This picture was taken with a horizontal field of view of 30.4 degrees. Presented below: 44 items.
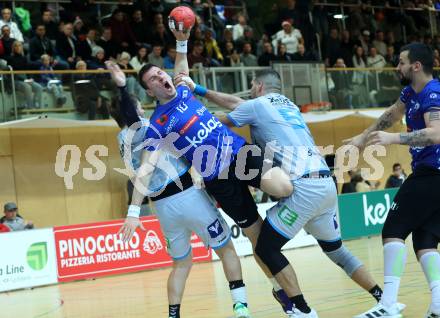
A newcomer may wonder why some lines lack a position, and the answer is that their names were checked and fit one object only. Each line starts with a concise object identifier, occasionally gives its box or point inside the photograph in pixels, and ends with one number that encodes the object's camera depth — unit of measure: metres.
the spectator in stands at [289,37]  23.28
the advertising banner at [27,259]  14.57
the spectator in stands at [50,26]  19.47
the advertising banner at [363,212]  19.52
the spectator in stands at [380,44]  26.86
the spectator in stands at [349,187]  21.72
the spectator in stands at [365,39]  26.41
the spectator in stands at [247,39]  23.08
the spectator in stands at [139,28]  21.03
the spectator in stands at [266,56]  22.22
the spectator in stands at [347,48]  24.95
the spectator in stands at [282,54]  22.59
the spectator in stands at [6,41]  18.00
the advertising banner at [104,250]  15.47
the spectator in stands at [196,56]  20.69
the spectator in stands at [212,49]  21.76
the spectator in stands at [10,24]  18.41
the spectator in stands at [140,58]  20.00
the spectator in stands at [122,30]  20.55
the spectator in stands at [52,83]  17.91
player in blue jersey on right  7.15
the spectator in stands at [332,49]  24.75
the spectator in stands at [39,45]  18.62
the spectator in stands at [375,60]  25.36
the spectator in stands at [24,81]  17.58
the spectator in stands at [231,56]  21.86
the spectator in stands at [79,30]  19.56
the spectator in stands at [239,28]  23.42
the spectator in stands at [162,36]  20.97
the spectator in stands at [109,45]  20.16
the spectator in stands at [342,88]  23.31
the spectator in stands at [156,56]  20.19
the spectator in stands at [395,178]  22.77
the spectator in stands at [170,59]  20.16
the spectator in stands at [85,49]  19.48
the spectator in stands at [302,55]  22.91
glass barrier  17.67
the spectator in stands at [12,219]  16.23
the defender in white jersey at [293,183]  7.39
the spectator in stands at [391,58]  26.44
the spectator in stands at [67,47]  19.17
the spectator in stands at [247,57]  22.20
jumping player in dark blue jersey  7.71
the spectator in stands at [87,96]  18.22
